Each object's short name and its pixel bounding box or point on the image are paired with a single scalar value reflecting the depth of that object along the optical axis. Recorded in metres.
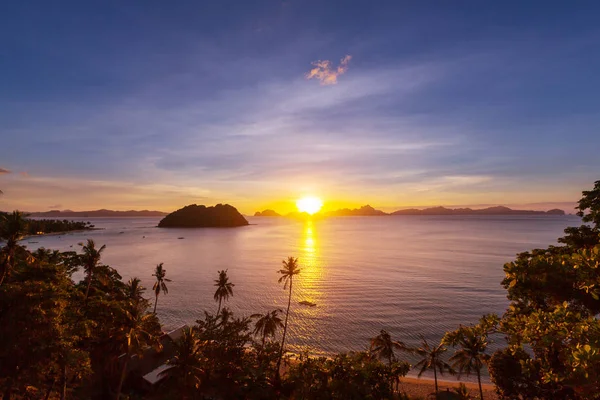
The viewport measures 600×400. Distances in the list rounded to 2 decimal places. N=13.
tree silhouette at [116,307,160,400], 29.22
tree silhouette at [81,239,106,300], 39.25
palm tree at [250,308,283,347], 48.28
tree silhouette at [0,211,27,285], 27.59
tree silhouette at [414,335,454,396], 45.50
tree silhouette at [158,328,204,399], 28.88
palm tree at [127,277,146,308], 46.67
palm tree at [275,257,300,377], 59.00
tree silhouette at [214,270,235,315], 61.89
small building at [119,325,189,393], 39.25
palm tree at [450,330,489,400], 42.03
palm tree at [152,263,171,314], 64.59
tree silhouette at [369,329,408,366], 45.44
